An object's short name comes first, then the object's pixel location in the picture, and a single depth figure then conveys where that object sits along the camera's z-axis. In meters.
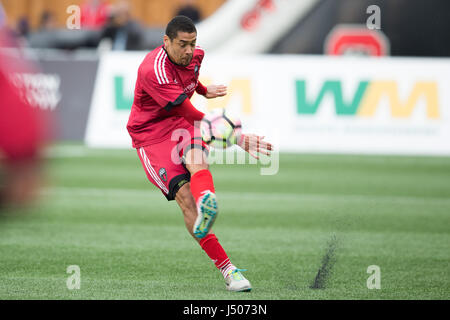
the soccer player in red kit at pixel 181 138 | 9.71
